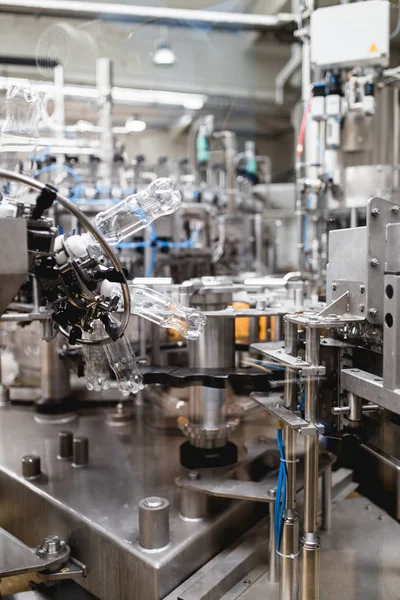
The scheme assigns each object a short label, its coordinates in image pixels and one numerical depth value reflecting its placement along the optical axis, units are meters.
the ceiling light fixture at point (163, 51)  4.00
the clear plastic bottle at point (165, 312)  1.11
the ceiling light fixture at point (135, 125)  4.28
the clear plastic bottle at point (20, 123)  1.36
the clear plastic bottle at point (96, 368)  1.21
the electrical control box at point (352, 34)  2.01
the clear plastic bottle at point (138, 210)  1.12
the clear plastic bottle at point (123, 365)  1.15
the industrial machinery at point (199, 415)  0.96
